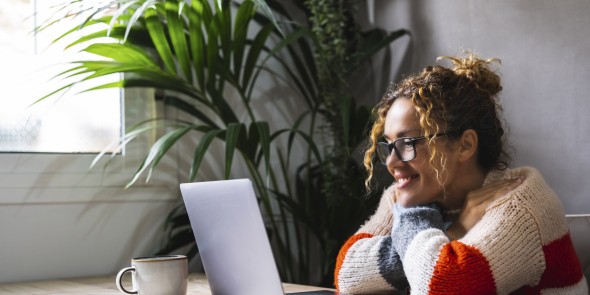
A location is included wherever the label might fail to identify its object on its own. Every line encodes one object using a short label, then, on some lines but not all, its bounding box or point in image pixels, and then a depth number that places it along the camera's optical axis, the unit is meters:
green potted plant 2.24
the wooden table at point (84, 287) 1.78
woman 1.40
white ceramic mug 1.36
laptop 1.24
